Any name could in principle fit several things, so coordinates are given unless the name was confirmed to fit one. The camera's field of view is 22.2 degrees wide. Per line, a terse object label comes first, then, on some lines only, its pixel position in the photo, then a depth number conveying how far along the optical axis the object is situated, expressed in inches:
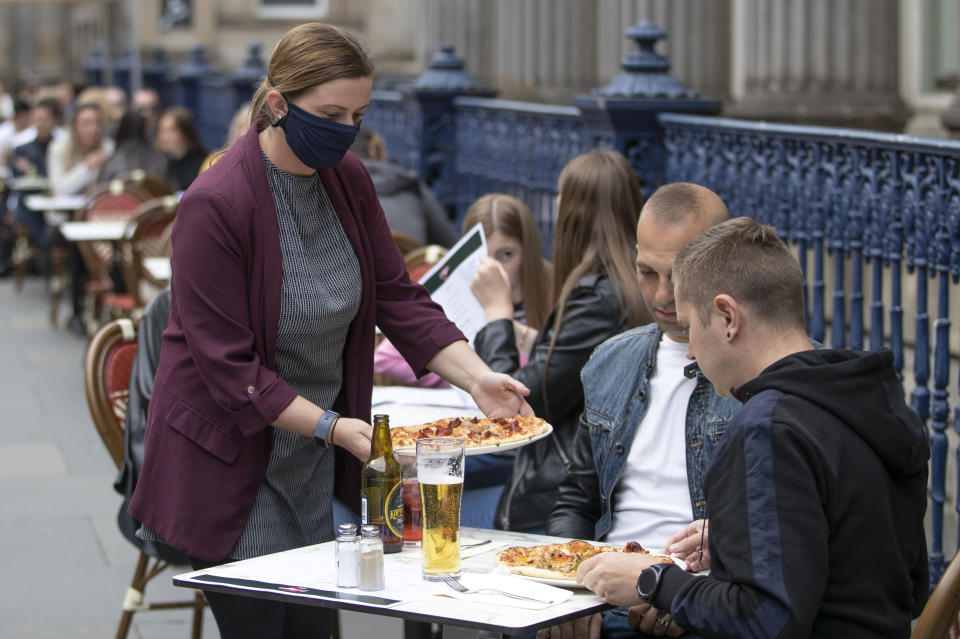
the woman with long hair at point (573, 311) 277.1
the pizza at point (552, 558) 191.0
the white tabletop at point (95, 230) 659.1
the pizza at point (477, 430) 224.3
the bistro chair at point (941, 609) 161.3
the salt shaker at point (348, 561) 187.3
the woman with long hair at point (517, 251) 346.0
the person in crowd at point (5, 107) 1508.7
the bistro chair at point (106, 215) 711.1
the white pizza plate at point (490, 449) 210.5
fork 183.8
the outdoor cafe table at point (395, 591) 174.2
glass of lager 191.2
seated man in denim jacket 223.2
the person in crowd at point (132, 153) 826.0
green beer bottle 206.5
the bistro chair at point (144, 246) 586.8
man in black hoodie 160.7
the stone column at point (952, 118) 379.1
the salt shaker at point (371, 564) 187.2
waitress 210.3
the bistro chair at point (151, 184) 734.1
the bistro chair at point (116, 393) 305.4
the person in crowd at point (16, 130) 1116.2
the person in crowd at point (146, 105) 1148.4
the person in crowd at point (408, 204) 477.6
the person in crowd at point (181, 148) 831.5
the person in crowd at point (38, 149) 1012.1
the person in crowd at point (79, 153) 869.8
